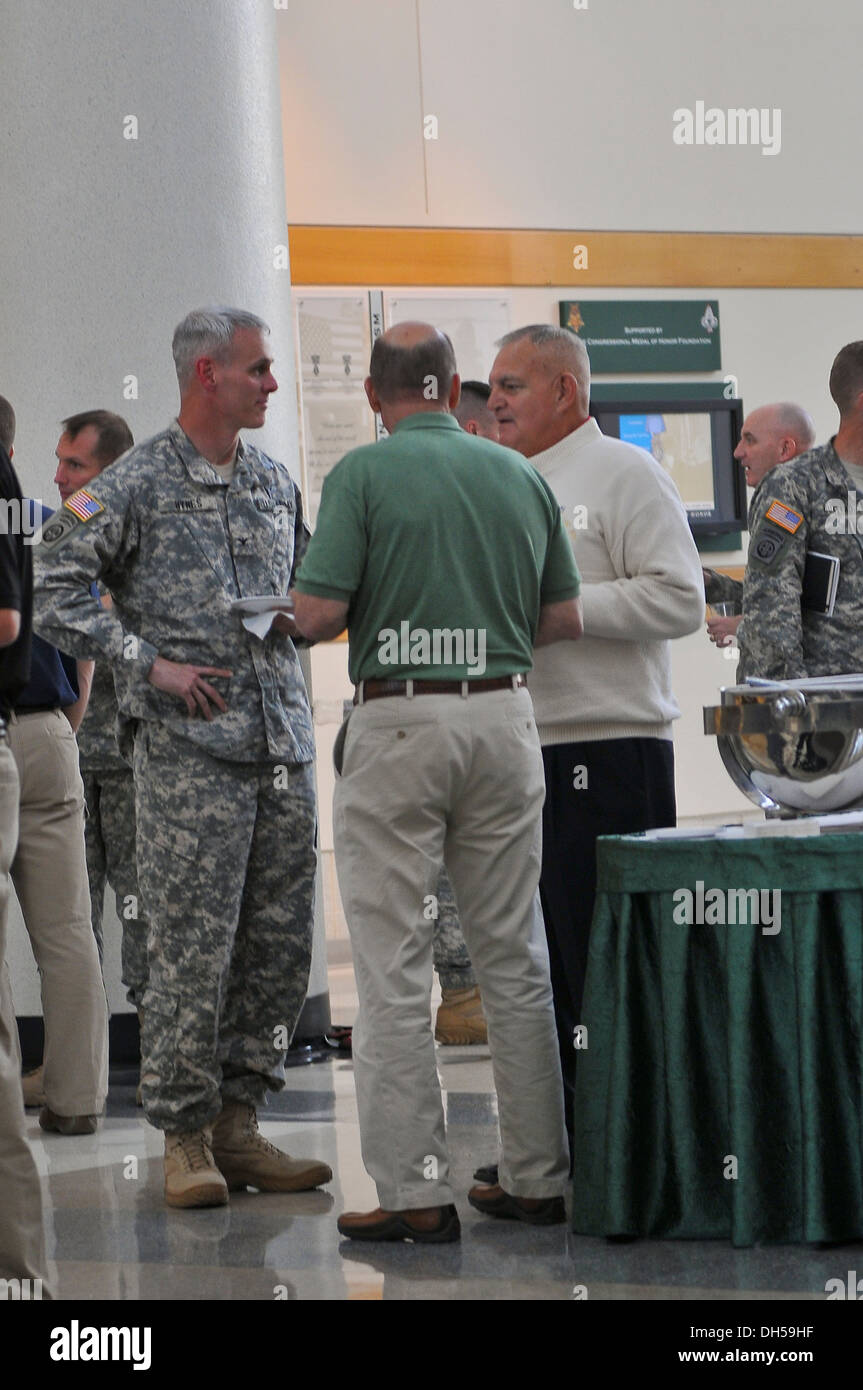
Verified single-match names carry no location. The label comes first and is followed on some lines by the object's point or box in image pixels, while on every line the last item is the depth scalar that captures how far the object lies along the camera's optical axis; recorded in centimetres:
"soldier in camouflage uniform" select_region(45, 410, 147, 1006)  909
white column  968
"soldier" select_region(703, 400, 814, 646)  1127
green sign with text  1443
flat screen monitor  1457
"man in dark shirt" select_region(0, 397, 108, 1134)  842
